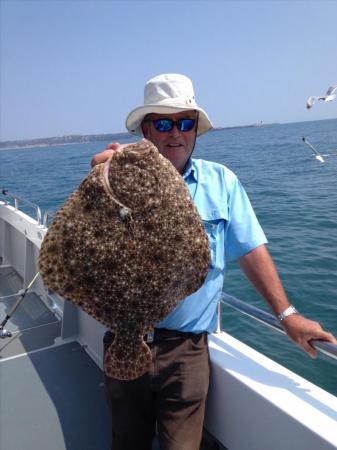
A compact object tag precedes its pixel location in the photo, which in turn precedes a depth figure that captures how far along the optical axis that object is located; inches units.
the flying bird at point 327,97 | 751.5
